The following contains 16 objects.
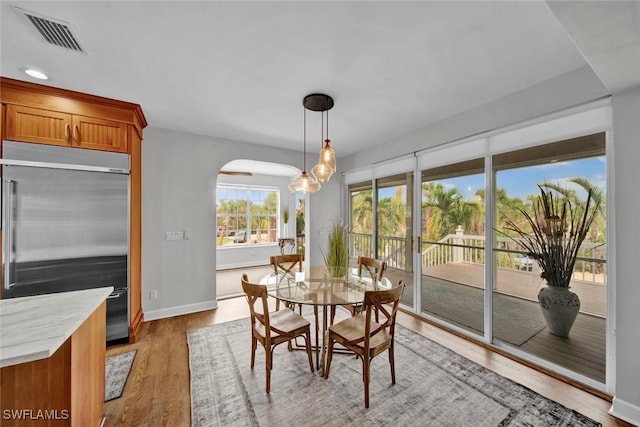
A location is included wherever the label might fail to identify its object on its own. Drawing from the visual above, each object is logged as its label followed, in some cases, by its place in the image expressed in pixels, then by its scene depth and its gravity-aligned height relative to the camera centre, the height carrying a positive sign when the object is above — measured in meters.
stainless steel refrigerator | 2.21 -0.07
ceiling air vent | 1.47 +1.17
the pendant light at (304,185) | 2.42 +0.29
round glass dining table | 2.03 -0.68
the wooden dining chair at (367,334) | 1.75 -0.94
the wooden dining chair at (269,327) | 1.91 -0.93
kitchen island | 0.92 -0.66
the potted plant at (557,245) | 2.13 -0.28
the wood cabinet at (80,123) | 2.26 +0.90
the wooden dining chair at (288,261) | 3.00 -0.60
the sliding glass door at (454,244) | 2.90 -0.37
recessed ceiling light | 2.05 +1.18
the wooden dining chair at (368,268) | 2.54 -0.64
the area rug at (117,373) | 1.95 -1.37
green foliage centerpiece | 2.71 -0.41
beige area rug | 1.69 -1.37
